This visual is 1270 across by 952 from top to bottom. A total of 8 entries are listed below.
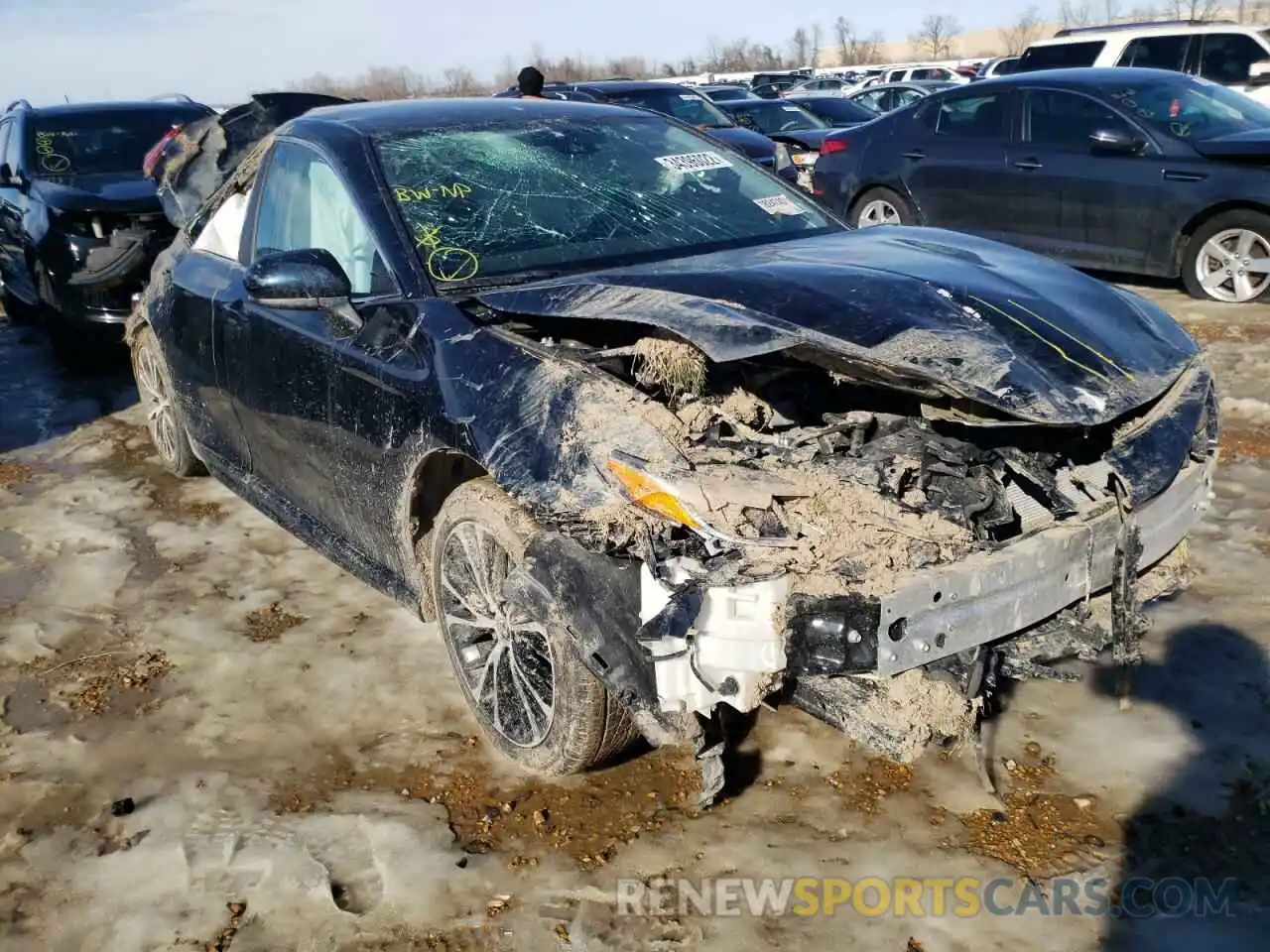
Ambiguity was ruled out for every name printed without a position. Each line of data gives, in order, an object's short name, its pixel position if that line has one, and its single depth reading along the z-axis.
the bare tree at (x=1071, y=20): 67.31
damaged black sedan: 2.49
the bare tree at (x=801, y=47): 84.47
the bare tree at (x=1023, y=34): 69.56
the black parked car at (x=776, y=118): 14.52
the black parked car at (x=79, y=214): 7.50
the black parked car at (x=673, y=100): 12.32
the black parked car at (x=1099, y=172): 7.89
